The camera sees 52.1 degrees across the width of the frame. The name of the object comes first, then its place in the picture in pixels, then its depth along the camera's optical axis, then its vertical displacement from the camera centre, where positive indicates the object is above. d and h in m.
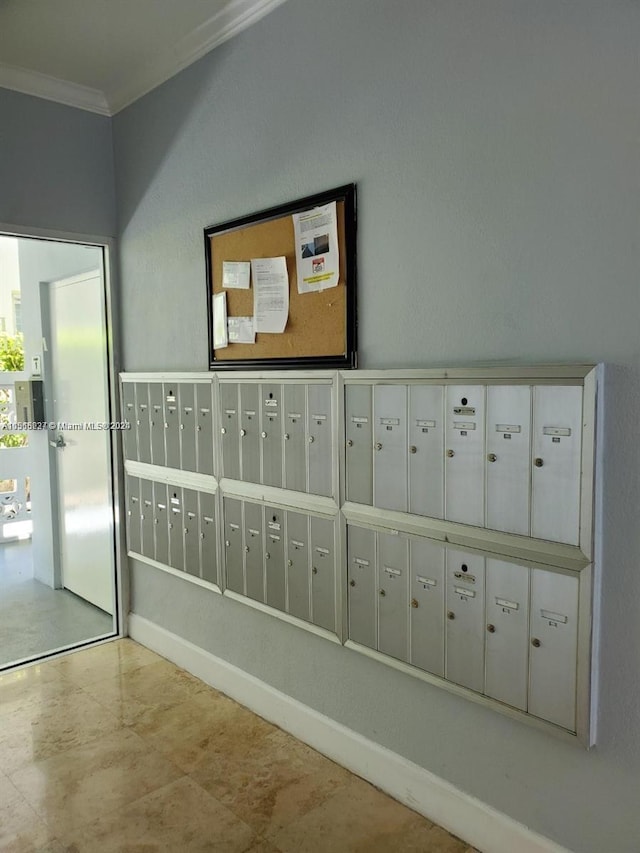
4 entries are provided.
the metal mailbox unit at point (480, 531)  1.56 -0.44
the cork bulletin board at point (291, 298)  2.09 +0.24
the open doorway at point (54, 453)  3.20 -0.42
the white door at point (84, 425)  3.37 -0.29
